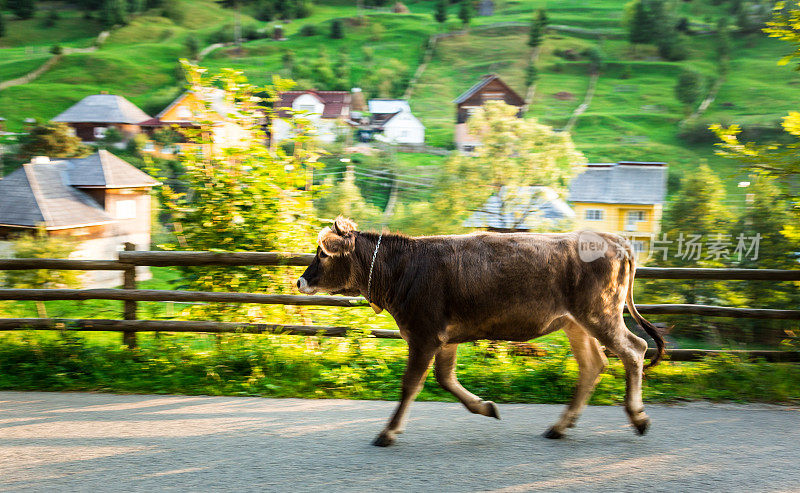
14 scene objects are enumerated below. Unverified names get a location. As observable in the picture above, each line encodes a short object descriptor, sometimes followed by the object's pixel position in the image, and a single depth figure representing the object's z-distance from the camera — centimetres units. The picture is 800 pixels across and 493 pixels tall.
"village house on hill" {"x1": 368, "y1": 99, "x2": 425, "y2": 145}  8194
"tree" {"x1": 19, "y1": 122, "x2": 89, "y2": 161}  7125
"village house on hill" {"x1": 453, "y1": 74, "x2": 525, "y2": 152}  8188
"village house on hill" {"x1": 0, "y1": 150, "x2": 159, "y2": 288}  4706
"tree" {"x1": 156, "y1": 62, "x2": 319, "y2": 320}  717
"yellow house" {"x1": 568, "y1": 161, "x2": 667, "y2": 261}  5097
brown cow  447
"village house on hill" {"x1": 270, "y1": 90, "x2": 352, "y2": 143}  7845
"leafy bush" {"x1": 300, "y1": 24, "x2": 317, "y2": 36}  10481
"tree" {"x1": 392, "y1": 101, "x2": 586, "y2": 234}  5712
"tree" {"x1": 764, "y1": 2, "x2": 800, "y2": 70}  669
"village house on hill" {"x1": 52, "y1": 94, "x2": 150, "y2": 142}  7806
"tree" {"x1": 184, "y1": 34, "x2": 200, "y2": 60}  9812
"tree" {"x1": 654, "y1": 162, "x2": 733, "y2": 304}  4184
